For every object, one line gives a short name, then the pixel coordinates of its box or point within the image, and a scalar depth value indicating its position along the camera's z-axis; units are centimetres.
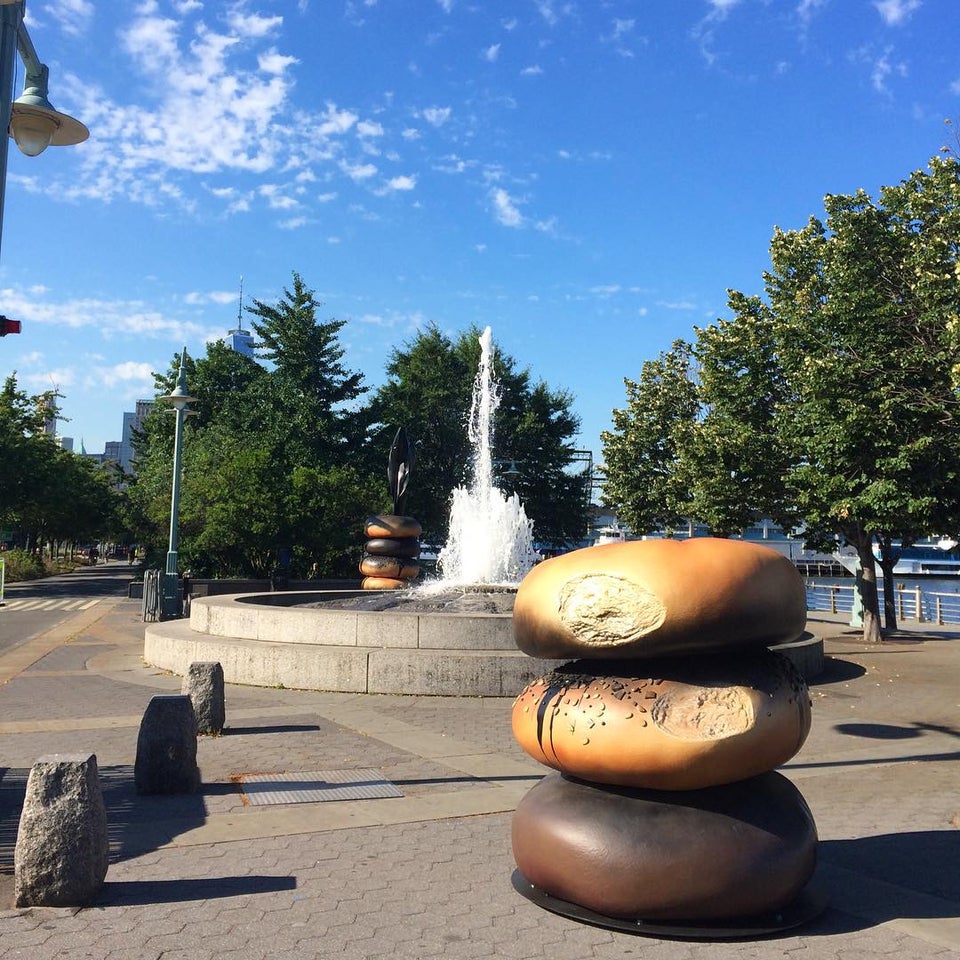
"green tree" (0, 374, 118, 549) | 3959
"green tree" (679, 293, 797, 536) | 2297
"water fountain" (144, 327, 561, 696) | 1205
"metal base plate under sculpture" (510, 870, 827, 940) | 440
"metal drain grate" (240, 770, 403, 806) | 706
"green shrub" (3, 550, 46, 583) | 4559
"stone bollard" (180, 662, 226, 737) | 944
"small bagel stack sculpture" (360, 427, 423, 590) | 2303
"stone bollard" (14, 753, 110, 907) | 474
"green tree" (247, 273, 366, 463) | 4325
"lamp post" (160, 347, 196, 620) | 2273
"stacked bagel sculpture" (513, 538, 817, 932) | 441
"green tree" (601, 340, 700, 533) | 3522
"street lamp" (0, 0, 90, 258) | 735
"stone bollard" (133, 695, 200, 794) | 712
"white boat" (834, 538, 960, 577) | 8544
